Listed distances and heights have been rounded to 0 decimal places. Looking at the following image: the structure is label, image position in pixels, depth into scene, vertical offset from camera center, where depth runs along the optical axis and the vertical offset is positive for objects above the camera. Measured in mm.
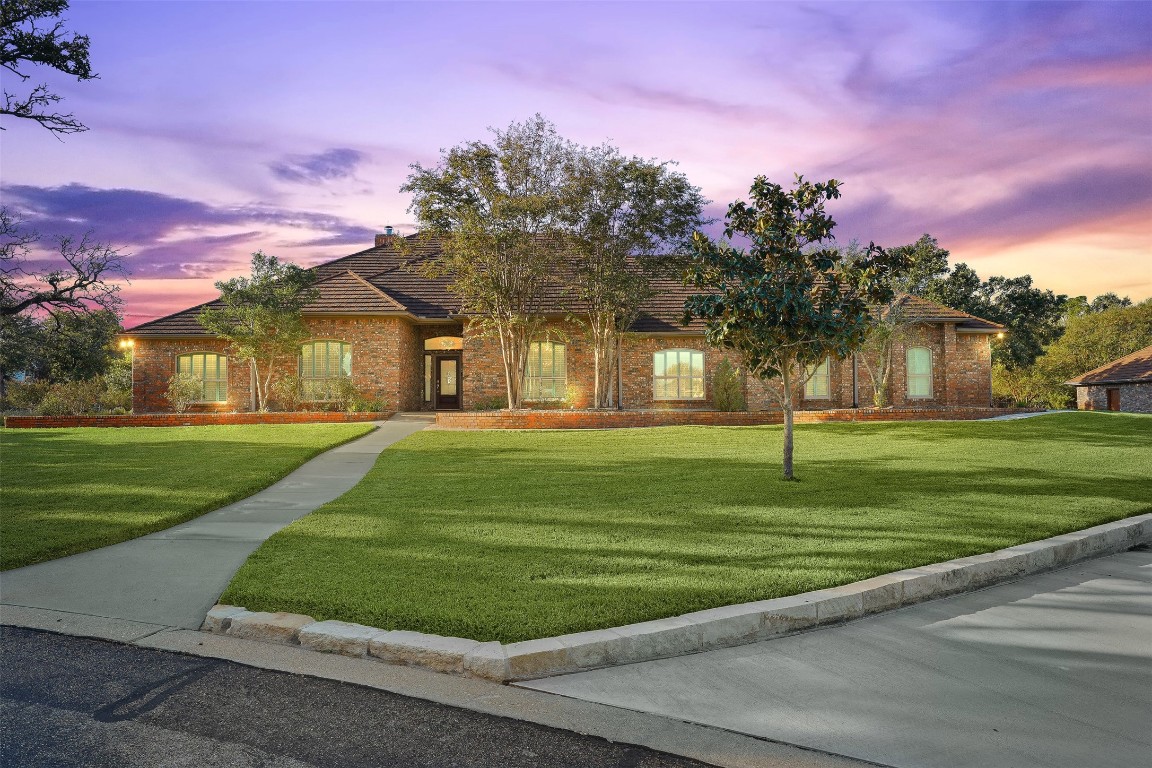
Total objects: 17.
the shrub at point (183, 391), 24016 +14
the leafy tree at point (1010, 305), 40250 +4501
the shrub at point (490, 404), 24859 -528
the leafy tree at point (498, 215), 20891 +5048
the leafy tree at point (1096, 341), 42375 +2680
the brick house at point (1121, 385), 38125 -102
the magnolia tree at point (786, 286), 10039 +1428
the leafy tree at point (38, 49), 12398 +6066
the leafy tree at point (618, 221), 21016 +4966
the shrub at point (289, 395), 24281 -149
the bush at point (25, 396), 27484 -122
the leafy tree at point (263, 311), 22359 +2477
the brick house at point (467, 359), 24875 +1048
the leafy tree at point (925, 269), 27188 +5176
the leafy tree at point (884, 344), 23888 +1439
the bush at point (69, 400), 24266 -251
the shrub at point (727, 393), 24281 -212
